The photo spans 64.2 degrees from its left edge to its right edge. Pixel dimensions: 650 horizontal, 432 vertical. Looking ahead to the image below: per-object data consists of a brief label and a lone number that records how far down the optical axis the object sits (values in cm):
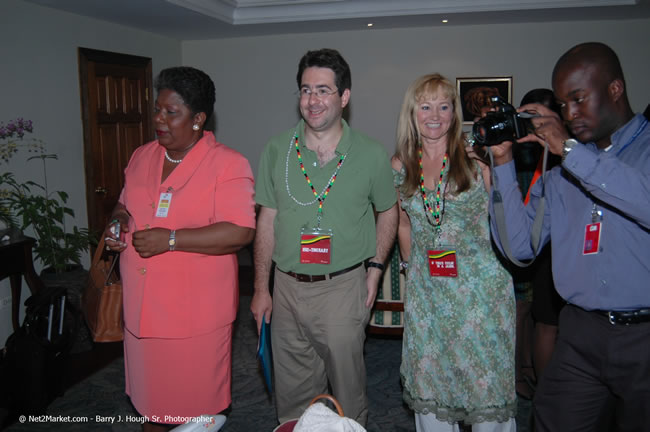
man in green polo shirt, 215
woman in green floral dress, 213
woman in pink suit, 200
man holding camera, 147
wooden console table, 362
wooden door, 548
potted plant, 408
